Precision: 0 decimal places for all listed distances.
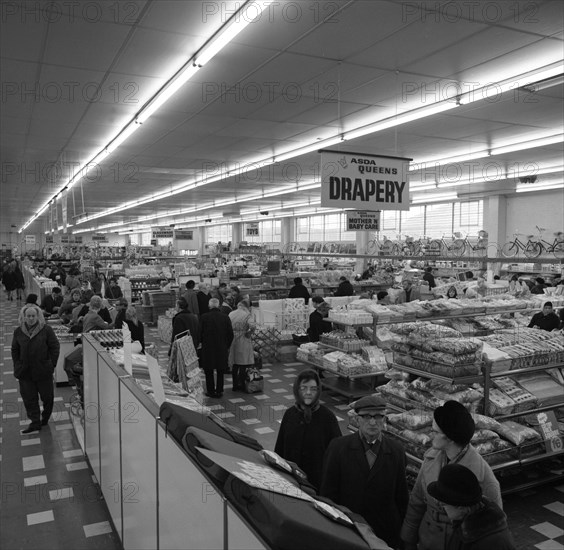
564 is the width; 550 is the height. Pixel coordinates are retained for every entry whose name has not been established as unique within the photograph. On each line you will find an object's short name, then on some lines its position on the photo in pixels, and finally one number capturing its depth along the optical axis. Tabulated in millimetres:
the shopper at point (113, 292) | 14586
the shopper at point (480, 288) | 12298
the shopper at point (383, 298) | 11711
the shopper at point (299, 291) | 13175
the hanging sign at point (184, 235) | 23773
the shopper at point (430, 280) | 16642
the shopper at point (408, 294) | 12992
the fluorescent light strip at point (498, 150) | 10696
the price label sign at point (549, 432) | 4859
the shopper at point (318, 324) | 9648
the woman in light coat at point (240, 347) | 8469
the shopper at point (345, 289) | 13633
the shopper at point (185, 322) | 8570
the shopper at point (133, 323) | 8214
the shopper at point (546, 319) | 8945
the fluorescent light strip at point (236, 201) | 18820
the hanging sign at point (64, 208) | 15734
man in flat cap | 2871
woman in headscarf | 3432
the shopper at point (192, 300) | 11664
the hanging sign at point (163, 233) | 27000
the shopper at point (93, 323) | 7840
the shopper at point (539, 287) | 13369
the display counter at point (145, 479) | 1925
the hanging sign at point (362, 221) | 10039
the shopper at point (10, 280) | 21688
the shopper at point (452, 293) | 12461
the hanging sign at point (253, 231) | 25719
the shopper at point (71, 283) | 14834
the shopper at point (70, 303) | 10922
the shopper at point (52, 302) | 12784
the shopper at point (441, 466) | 2727
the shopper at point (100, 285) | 15270
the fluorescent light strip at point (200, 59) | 4898
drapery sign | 6812
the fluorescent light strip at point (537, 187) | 17656
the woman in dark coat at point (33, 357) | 6188
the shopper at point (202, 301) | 11914
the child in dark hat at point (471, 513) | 2227
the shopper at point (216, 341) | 8070
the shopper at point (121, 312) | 8555
